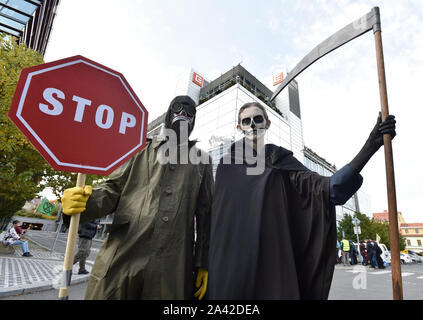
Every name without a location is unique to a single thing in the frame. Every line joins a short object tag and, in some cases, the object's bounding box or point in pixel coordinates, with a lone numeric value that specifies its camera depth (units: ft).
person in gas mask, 4.93
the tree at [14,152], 22.90
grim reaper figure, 5.29
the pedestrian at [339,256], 61.65
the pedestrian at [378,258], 50.04
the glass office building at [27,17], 56.29
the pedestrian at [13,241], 31.73
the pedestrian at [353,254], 58.78
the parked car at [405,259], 86.58
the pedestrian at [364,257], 57.91
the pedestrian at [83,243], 21.45
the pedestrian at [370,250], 50.26
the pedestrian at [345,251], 51.83
